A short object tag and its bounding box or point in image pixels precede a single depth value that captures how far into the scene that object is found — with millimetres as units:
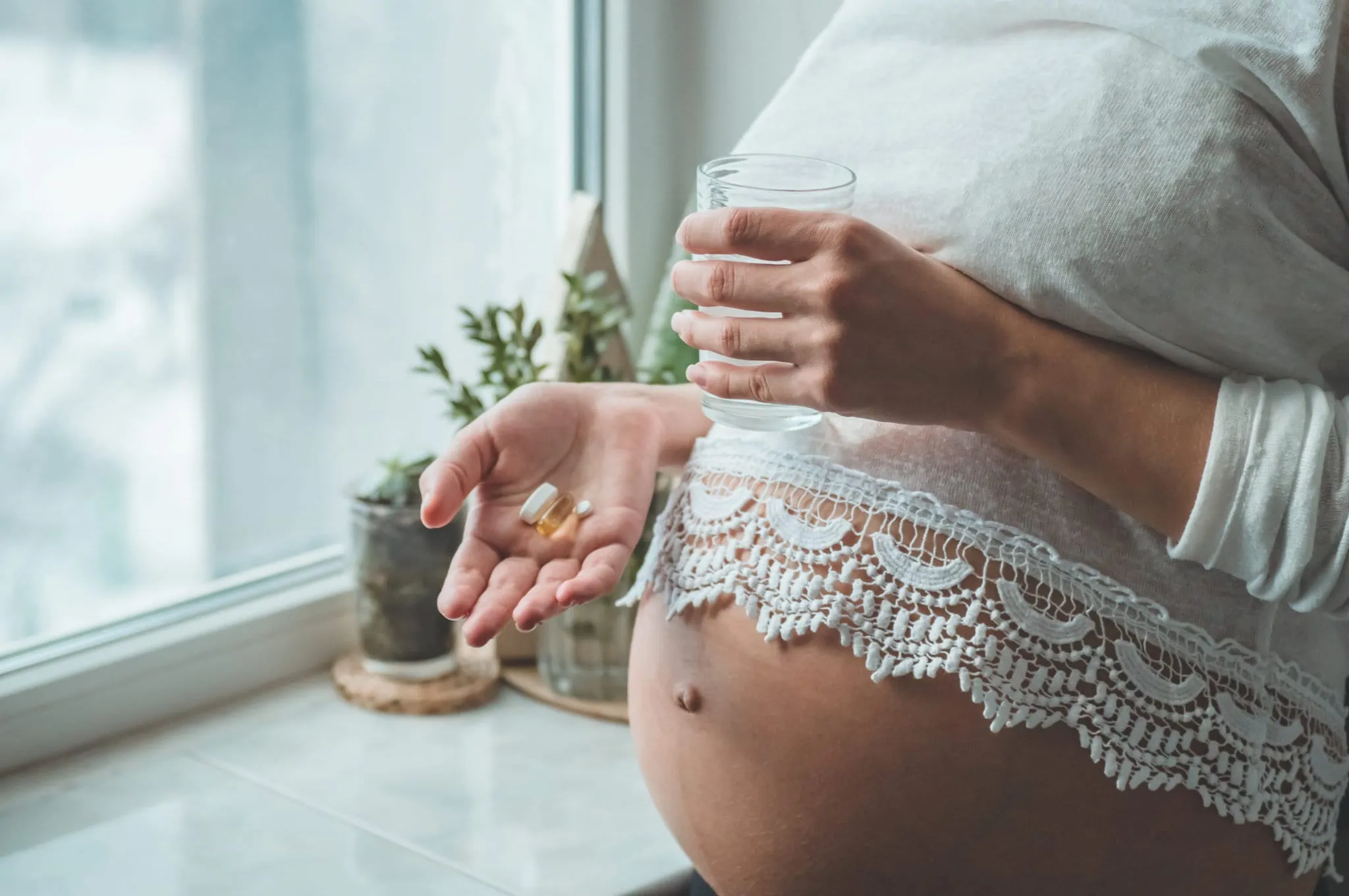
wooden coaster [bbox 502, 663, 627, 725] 1483
